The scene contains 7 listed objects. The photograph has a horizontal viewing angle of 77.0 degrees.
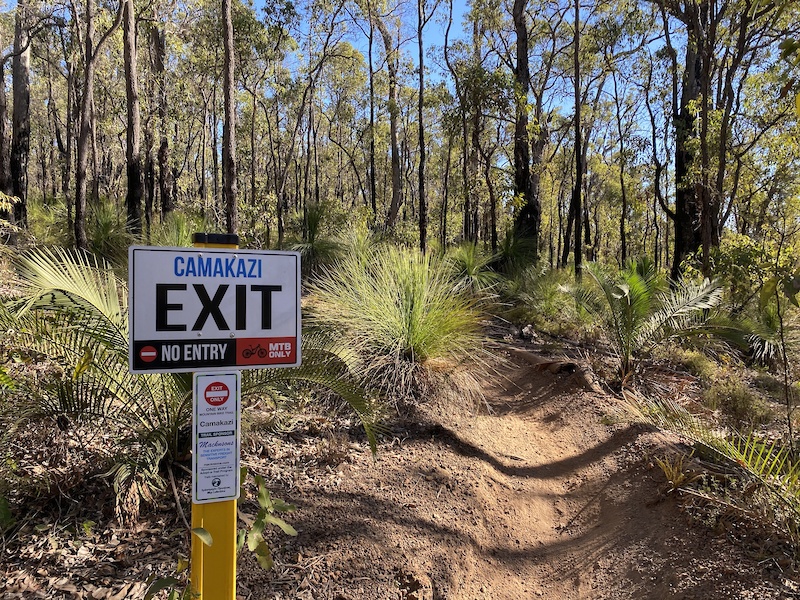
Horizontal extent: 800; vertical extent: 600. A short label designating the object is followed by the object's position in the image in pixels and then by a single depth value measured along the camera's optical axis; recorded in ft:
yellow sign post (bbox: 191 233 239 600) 5.33
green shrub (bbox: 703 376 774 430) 17.81
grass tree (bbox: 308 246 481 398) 16.30
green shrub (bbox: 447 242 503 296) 34.42
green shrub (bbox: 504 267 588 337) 30.63
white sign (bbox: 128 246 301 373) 5.09
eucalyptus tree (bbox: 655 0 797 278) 27.02
